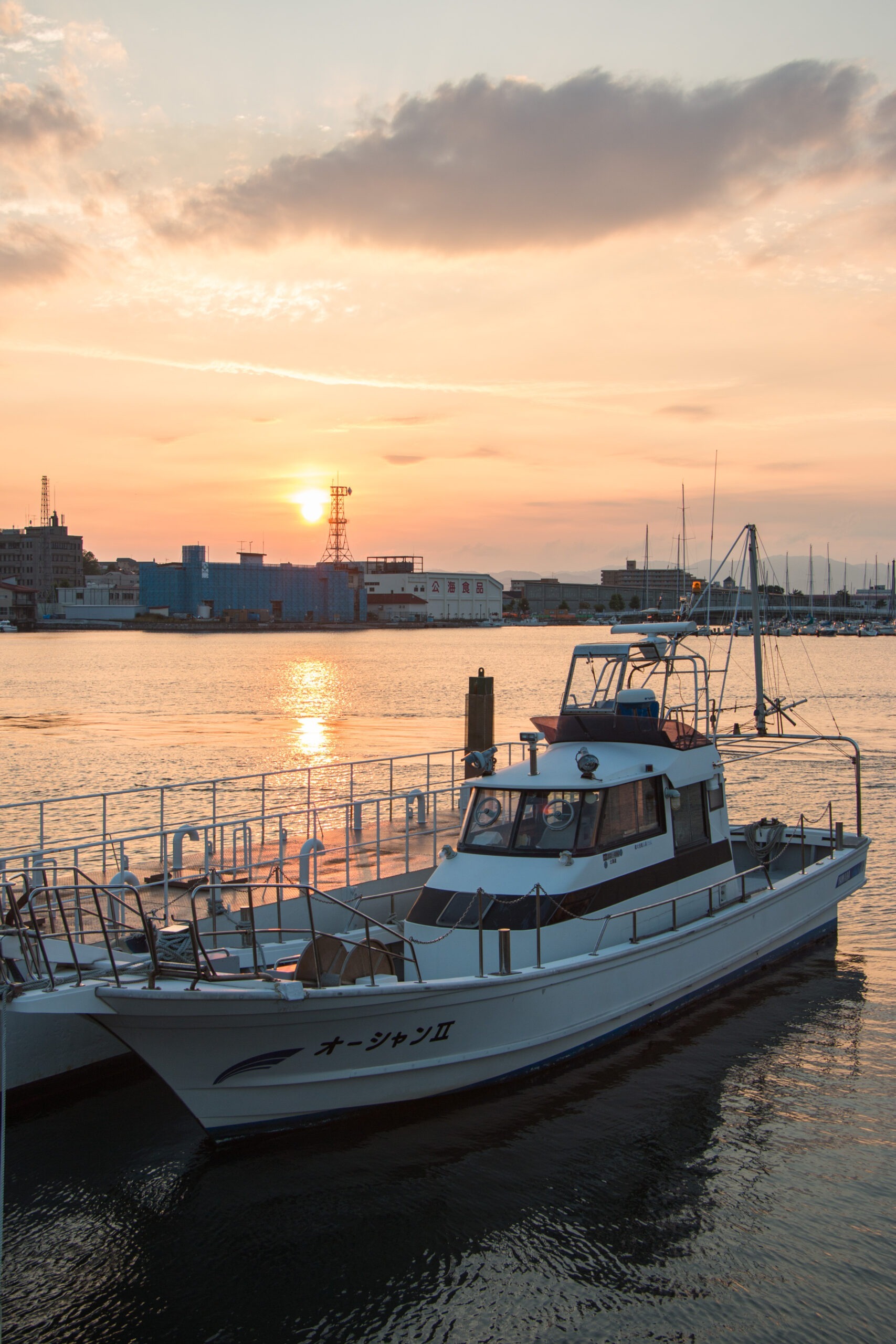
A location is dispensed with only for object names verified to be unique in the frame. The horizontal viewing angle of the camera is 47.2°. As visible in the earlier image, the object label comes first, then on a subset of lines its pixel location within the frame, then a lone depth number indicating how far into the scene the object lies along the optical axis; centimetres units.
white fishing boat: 980
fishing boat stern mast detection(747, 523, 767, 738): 2383
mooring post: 2575
